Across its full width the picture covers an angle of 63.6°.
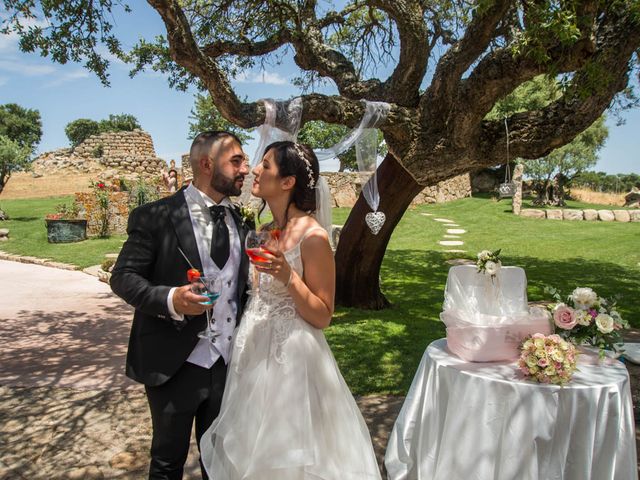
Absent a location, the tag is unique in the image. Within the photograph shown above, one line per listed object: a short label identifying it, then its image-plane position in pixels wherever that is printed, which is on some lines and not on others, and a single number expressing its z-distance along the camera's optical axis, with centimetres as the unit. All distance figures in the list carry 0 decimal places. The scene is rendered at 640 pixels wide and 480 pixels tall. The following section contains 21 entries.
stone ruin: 2923
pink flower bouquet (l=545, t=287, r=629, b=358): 329
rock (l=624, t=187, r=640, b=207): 2633
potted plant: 1549
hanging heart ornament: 613
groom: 234
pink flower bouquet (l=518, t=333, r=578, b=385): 288
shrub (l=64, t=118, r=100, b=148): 5812
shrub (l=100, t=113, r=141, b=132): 5472
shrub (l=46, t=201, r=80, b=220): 1584
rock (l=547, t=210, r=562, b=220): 2047
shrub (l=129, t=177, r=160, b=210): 1708
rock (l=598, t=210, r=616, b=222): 2009
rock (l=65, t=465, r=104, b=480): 351
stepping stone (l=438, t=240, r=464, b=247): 1530
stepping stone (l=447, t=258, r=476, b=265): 1205
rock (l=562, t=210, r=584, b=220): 2041
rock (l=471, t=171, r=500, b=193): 2878
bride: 238
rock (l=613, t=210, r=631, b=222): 2002
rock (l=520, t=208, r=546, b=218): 2062
